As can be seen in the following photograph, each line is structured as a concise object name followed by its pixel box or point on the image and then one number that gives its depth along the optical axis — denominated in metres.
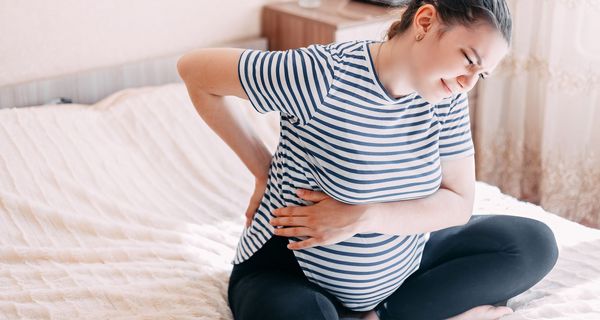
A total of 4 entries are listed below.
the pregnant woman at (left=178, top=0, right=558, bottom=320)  1.15
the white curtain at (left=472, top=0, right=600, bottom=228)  2.23
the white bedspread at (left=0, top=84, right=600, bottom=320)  1.39
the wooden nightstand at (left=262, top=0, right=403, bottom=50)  2.23
